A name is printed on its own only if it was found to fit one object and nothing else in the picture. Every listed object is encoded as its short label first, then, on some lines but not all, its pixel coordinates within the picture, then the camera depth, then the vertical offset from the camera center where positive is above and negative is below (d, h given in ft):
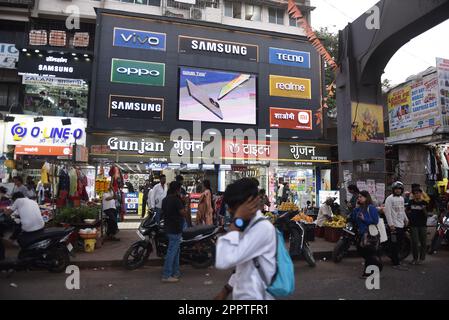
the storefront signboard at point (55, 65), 55.62 +19.64
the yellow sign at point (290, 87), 64.85 +19.12
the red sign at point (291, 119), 64.03 +13.06
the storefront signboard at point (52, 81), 54.75 +16.81
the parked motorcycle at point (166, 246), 23.73 -4.03
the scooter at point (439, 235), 29.89 -3.82
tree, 79.41 +33.14
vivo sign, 58.59 +25.21
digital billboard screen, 60.03 +16.15
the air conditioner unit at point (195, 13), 76.95 +38.65
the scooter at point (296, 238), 24.85 -3.55
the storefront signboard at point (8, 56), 64.34 +24.28
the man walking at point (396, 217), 24.93 -1.95
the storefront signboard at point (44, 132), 53.98 +8.61
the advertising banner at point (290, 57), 65.92 +25.11
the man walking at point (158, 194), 33.42 -0.61
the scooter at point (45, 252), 21.07 -4.10
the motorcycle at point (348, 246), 25.08 -4.17
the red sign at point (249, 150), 60.48 +6.87
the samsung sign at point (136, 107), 56.75 +13.21
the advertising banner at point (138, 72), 57.62 +19.28
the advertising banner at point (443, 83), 34.78 +10.77
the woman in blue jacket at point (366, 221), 21.67 -2.00
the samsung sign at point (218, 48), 61.67 +25.28
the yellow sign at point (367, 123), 34.94 +6.82
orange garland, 28.15 +14.46
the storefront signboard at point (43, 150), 53.67 +5.61
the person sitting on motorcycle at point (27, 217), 21.89 -1.93
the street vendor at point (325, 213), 33.97 -2.32
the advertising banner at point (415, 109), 35.42 +8.87
